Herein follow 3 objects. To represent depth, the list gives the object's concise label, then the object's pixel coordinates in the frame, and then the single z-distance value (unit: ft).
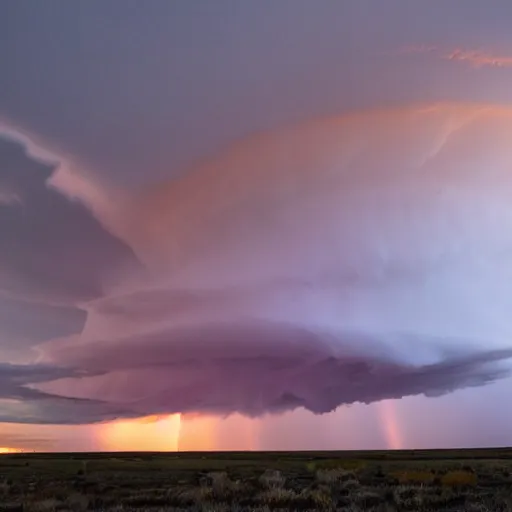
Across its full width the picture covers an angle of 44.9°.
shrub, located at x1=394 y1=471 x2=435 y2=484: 132.81
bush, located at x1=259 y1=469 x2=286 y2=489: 119.32
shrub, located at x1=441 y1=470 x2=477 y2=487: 124.98
